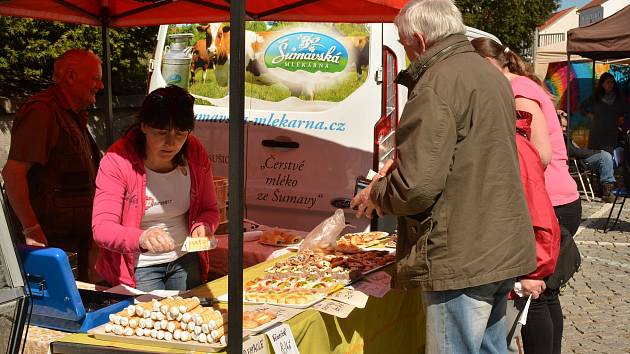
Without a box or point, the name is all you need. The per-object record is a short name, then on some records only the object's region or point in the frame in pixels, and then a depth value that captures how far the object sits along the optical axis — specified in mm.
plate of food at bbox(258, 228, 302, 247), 4711
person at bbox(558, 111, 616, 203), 12070
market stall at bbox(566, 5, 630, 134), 10680
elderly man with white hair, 2828
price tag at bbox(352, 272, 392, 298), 3559
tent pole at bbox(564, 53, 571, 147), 11152
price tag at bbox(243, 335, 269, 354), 2753
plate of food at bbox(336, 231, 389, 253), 4288
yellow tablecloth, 3084
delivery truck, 5324
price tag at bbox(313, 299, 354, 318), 3204
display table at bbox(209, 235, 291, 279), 4539
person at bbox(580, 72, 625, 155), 12883
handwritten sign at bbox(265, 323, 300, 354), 2854
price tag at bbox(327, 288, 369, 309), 3365
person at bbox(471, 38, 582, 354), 3840
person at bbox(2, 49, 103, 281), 4211
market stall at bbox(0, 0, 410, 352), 4809
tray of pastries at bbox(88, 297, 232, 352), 2729
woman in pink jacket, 3264
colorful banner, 17344
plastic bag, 4305
